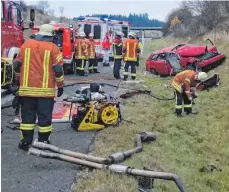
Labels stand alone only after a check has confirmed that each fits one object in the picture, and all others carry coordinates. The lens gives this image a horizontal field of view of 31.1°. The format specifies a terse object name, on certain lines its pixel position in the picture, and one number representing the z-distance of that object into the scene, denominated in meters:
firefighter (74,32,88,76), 14.80
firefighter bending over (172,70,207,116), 8.70
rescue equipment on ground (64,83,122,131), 6.92
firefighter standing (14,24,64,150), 5.55
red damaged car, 15.36
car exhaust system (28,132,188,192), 4.44
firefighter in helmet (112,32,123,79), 13.86
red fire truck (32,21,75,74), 15.17
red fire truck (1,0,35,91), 8.64
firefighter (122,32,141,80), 13.12
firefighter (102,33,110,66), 19.62
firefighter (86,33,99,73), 15.14
